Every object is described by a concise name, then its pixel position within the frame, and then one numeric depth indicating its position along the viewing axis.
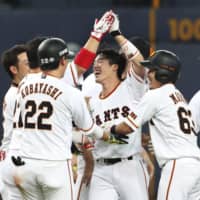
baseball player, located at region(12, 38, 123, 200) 15.61
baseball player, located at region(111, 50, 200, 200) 16.59
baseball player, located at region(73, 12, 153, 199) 17.61
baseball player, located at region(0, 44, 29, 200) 18.06
